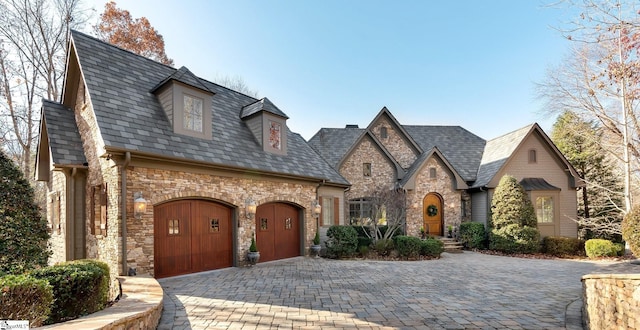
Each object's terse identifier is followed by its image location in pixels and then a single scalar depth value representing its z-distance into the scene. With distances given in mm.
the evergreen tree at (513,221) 14734
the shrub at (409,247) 13453
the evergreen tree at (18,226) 6293
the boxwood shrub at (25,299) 3859
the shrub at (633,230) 10297
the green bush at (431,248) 13555
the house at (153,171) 8023
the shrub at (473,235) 16109
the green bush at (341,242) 13273
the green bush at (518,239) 14680
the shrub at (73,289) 4645
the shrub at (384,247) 13961
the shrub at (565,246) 14680
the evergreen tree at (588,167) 17359
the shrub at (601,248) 13367
